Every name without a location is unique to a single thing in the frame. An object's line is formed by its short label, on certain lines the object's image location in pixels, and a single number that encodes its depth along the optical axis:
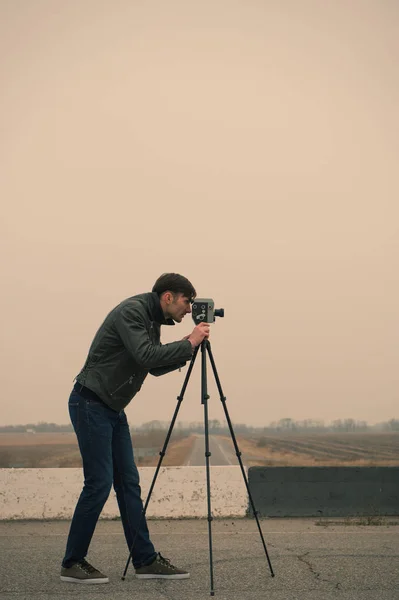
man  5.14
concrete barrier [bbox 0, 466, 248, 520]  9.13
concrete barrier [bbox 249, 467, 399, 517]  9.31
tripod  5.29
